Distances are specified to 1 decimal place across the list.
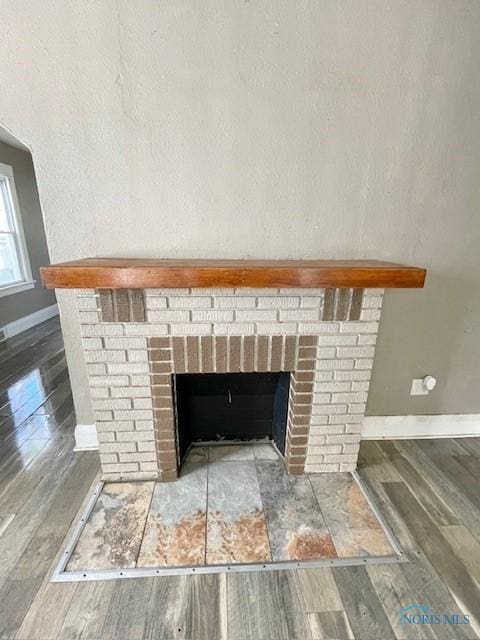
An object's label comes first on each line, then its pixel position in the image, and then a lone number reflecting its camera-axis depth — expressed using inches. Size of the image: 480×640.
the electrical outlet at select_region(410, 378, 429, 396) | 78.2
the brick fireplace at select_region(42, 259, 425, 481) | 52.6
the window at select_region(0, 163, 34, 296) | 168.9
